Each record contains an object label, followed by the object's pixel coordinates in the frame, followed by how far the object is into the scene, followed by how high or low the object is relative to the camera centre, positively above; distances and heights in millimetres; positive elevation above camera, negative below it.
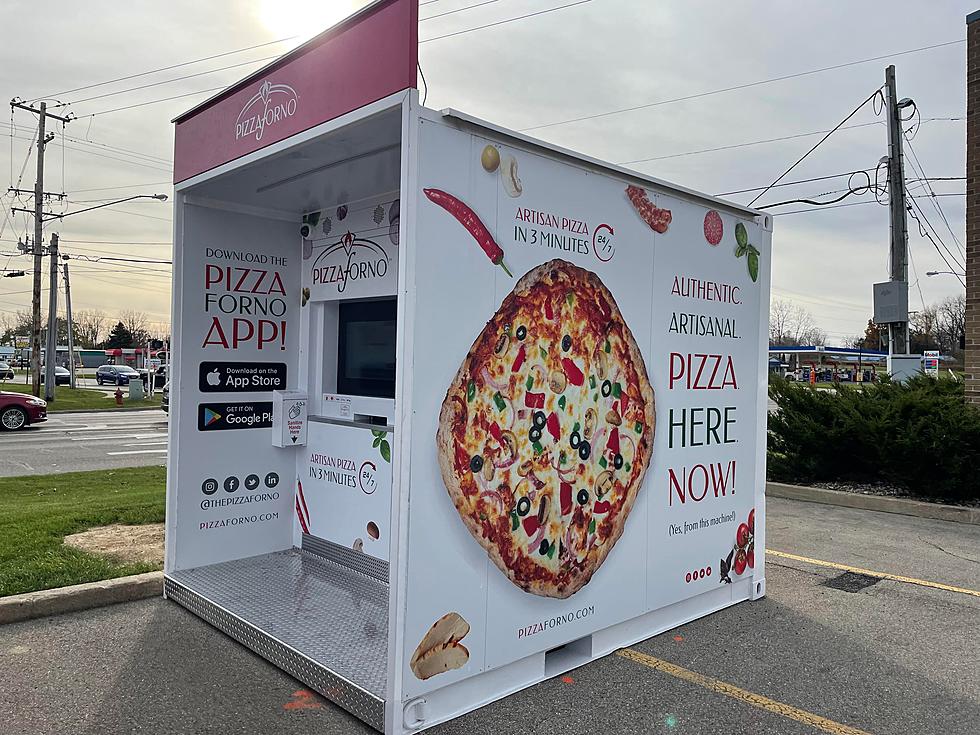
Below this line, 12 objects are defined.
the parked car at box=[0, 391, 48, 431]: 18719 -1228
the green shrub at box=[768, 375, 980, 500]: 8914 -737
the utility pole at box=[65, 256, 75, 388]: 39325 +1991
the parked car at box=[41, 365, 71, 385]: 47662 -900
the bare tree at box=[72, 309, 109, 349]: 103106 +4349
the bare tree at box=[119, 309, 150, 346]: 90819 +4397
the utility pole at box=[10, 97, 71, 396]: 29250 +6869
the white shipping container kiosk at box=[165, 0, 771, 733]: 3561 -29
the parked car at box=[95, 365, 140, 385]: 48506 -710
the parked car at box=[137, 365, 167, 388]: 43712 -732
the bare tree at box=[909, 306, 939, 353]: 63906 +4304
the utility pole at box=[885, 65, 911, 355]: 15516 +3878
